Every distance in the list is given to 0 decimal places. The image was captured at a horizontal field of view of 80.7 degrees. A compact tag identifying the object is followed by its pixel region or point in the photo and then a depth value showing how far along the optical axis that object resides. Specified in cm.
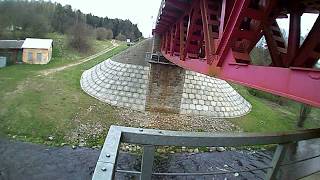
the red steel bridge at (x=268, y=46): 219
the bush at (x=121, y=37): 6124
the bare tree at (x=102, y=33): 5289
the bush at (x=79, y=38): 3708
